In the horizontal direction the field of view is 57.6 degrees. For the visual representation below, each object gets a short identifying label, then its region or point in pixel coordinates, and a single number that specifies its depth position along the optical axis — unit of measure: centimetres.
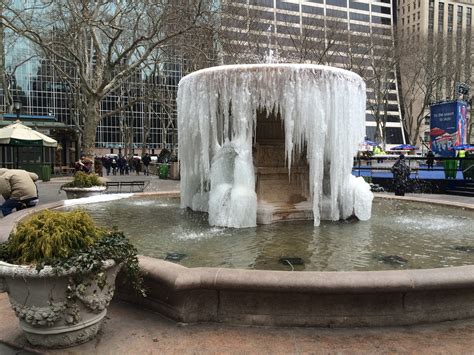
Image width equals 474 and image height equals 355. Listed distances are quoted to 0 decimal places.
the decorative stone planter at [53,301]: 318
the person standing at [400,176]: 1636
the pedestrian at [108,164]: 4087
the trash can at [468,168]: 1950
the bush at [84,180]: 1242
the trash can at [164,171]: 2980
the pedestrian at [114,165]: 3849
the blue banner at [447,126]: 2919
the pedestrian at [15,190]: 889
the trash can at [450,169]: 2038
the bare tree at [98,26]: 1788
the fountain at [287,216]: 379
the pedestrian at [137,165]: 3919
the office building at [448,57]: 4119
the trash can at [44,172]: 2708
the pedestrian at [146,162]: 3709
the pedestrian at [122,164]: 3725
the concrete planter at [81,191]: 1220
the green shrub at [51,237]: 331
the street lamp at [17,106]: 2303
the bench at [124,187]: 1554
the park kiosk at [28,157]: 2588
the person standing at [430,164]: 2515
